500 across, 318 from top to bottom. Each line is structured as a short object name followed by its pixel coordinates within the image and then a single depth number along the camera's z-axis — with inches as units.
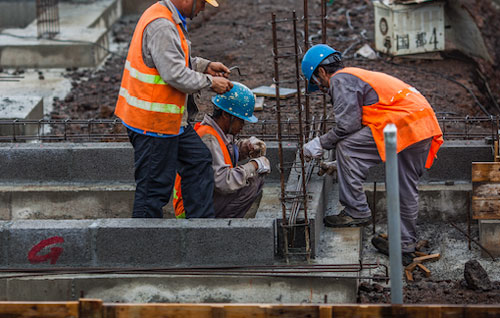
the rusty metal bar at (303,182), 449.8
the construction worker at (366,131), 494.9
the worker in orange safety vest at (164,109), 452.8
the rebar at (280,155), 437.1
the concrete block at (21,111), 703.1
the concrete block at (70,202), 594.9
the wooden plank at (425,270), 494.9
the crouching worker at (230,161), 494.9
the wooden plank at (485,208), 502.0
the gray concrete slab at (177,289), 442.9
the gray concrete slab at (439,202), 573.0
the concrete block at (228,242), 444.8
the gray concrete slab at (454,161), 578.9
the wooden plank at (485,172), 499.8
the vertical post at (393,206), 337.7
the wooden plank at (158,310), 382.9
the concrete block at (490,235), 507.5
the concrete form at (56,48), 1059.3
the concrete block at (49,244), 449.7
